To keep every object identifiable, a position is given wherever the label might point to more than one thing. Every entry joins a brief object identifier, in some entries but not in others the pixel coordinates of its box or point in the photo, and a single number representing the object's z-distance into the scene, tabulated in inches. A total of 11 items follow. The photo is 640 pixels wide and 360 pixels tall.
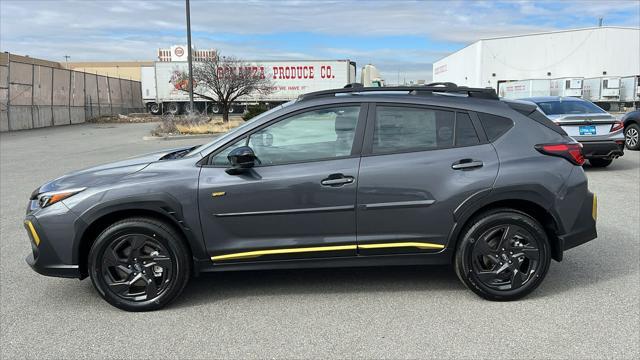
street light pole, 919.7
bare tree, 1208.2
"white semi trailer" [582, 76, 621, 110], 1496.1
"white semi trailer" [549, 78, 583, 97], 1571.1
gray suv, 152.3
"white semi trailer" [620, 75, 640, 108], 1466.5
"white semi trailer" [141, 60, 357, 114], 1649.9
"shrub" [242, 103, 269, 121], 1005.7
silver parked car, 389.4
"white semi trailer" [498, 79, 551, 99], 1616.6
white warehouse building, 1667.1
